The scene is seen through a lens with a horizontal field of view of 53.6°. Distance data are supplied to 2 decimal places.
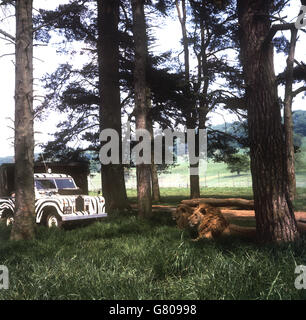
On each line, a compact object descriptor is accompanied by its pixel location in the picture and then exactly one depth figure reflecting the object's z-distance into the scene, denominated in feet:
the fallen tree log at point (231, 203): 38.09
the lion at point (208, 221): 23.44
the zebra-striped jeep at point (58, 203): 29.94
